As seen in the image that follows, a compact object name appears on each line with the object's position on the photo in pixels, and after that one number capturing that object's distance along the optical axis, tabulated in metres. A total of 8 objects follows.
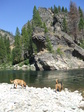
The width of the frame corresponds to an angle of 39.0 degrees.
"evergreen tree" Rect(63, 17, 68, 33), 66.97
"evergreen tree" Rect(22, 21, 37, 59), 67.31
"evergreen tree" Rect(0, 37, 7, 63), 77.67
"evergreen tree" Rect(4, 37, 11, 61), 78.34
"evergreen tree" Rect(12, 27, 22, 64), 69.18
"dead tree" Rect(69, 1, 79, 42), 61.47
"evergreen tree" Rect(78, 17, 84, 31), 66.88
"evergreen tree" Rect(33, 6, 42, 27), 67.72
